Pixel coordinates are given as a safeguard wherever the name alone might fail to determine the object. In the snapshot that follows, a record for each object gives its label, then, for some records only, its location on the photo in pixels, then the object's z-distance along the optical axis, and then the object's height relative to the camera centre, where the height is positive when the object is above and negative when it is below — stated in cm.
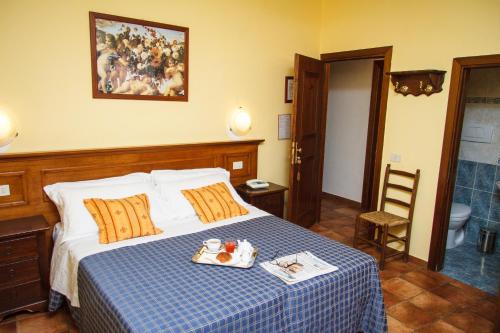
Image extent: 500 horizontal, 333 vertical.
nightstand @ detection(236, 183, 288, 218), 351 -86
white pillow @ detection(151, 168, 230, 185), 307 -59
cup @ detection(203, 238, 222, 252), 221 -84
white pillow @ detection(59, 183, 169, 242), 243 -72
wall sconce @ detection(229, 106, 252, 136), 364 -11
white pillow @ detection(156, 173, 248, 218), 286 -70
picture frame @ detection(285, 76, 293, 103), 406 +28
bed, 163 -91
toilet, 367 -109
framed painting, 280 +41
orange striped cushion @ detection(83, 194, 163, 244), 239 -78
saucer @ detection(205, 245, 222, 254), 220 -88
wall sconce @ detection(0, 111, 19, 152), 243 -20
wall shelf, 318 +34
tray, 204 -88
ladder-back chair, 338 -99
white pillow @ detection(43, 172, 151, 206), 261 -60
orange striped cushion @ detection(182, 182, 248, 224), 285 -77
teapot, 213 -85
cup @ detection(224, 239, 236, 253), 218 -84
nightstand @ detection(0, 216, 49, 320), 234 -110
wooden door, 373 -32
